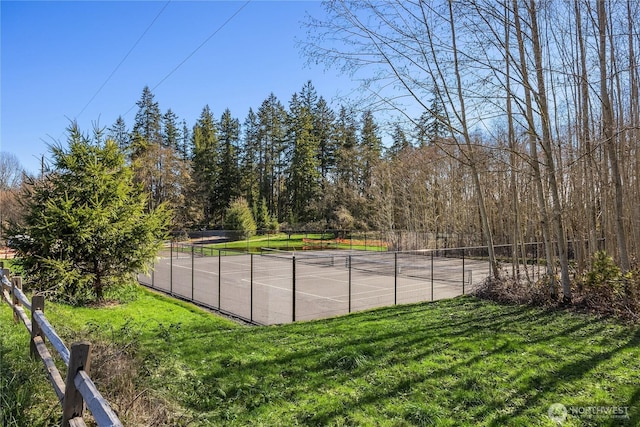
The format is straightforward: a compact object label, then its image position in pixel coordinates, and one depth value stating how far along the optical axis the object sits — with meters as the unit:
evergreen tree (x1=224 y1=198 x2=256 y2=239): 33.41
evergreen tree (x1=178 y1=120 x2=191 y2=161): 49.53
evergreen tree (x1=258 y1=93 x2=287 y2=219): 45.78
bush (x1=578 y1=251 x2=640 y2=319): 6.04
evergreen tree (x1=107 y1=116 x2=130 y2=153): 37.11
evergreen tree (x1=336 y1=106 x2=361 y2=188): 38.19
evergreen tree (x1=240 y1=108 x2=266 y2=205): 45.75
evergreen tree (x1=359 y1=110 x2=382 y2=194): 36.23
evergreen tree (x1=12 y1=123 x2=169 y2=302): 8.00
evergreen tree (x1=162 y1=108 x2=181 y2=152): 48.25
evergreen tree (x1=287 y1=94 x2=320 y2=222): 43.38
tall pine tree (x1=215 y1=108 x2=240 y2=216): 45.69
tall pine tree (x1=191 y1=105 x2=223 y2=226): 44.71
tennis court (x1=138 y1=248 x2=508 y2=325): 8.94
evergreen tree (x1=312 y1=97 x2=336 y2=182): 44.09
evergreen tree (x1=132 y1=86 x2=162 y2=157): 44.00
